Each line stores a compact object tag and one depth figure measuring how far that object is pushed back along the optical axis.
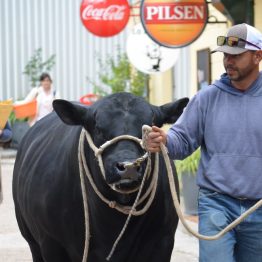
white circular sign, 15.48
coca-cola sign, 16.34
